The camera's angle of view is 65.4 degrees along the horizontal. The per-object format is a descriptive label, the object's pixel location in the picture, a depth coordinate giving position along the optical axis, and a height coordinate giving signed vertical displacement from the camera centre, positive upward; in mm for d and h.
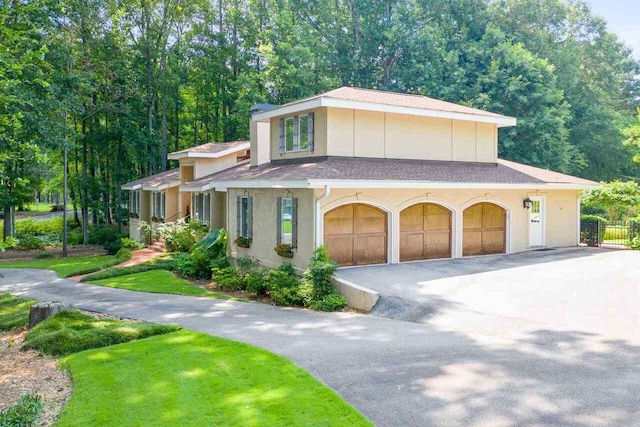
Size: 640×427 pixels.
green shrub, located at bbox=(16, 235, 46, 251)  30172 -1990
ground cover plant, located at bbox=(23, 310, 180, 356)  9367 -2421
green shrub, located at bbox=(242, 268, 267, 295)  15008 -2204
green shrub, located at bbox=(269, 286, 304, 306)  13438 -2322
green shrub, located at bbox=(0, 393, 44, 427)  6062 -2526
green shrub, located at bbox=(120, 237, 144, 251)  27202 -1814
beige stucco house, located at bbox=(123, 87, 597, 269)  14953 +737
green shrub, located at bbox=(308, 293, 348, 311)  12500 -2333
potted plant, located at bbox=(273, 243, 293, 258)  15056 -1190
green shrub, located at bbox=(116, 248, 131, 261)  23594 -2123
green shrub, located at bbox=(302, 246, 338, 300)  13118 -1751
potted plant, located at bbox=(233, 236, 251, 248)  17688 -1108
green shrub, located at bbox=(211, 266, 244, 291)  16469 -2281
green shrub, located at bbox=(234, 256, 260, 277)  16594 -1802
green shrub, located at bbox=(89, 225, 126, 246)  32734 -1649
